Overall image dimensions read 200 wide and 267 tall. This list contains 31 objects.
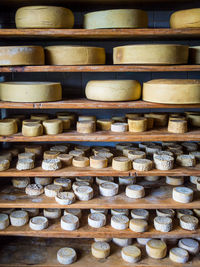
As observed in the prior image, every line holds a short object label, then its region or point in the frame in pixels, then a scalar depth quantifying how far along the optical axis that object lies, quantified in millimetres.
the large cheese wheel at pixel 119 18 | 1997
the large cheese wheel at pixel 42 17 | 1999
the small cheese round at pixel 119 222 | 2258
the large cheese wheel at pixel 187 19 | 1978
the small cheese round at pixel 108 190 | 2316
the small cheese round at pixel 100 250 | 2307
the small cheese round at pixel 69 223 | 2248
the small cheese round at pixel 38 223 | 2254
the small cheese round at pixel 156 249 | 2271
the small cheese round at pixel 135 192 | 2298
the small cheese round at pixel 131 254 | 2242
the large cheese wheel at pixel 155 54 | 1979
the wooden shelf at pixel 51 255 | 2268
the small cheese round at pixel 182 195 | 2207
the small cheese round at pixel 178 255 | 2236
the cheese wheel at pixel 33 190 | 2352
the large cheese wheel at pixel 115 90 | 2094
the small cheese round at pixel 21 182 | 2475
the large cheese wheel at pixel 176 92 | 1980
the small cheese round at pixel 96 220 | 2285
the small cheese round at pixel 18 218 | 2287
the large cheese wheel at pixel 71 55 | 2069
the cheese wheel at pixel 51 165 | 2225
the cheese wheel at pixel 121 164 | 2193
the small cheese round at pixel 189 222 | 2237
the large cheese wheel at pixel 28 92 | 2068
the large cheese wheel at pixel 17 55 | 1985
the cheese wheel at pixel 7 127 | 2168
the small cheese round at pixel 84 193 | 2258
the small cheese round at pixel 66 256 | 2256
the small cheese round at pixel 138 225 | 2227
